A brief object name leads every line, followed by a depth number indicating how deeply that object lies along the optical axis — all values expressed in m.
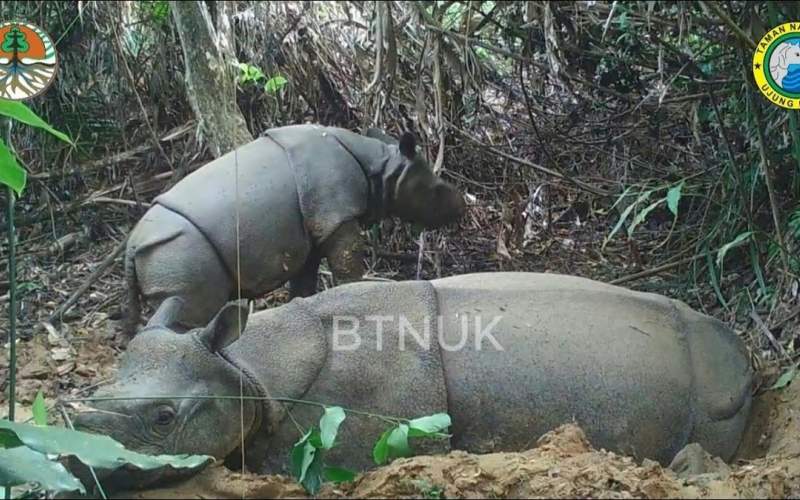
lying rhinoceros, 4.03
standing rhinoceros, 5.64
